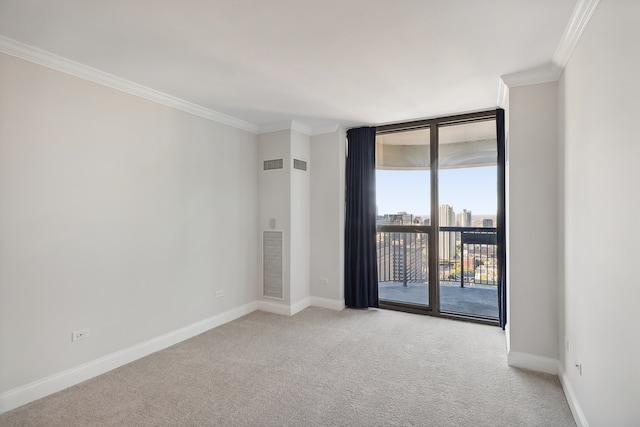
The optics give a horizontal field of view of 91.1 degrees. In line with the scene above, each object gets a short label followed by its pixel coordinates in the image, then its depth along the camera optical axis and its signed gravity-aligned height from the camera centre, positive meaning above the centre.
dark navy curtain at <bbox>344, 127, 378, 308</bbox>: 4.38 -0.14
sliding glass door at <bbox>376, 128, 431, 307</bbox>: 4.30 -0.04
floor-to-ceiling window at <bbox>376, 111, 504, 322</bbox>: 4.02 -0.03
